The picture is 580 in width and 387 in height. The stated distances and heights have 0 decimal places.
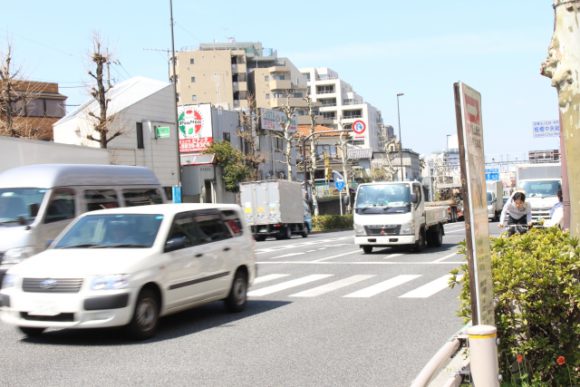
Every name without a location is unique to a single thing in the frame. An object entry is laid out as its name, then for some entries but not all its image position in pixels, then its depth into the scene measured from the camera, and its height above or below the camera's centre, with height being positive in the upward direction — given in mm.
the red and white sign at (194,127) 57906 +7387
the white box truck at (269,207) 38312 +640
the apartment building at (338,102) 130625 +19788
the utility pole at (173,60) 35281 +8127
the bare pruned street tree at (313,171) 52156 +3199
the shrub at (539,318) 5527 -845
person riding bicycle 15117 -132
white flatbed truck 23125 -79
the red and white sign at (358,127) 104562 +12280
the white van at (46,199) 13180 +651
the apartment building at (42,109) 43438 +8223
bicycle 14914 -443
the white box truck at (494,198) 54822 +605
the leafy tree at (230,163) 55688 +4346
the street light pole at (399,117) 72900 +9141
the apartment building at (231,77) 89375 +17607
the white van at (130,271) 8773 -534
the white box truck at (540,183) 35094 +993
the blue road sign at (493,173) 76031 +3308
